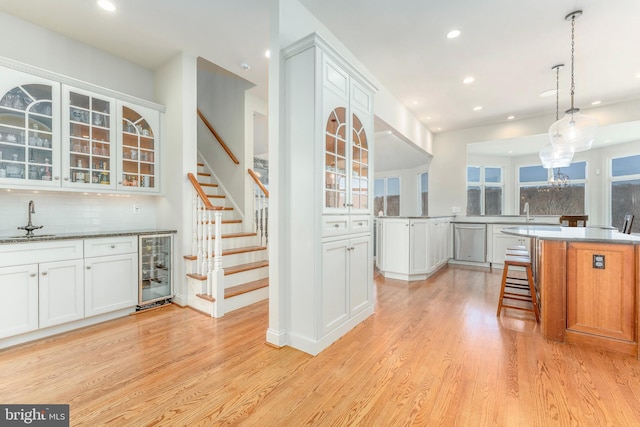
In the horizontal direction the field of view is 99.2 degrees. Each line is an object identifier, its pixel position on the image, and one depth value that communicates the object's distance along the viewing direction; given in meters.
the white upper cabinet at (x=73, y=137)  2.44
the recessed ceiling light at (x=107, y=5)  2.45
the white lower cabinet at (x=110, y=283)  2.66
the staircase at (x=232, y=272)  3.02
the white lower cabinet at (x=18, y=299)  2.18
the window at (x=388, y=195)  9.09
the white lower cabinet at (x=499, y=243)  5.42
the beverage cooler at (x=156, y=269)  3.15
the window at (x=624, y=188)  5.62
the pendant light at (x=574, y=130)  2.94
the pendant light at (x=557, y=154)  3.30
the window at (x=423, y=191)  8.19
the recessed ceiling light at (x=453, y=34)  2.82
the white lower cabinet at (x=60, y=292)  2.37
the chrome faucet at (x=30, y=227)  2.55
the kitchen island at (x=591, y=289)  2.19
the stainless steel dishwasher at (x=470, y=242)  5.68
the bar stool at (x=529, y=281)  2.88
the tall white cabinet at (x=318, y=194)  2.21
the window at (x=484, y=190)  7.00
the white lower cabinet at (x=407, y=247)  4.46
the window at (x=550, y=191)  6.45
